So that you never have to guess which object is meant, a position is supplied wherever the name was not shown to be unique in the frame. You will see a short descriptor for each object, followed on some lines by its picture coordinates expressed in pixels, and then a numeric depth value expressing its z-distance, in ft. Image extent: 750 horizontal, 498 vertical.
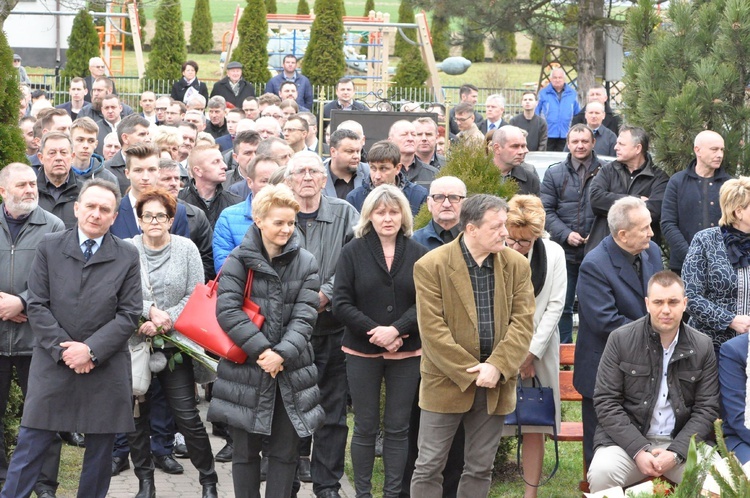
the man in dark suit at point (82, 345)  21.49
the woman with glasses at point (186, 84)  62.64
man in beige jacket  21.26
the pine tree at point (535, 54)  154.28
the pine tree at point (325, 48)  84.69
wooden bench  25.20
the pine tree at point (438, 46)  135.39
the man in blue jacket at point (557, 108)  60.08
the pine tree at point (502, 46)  92.27
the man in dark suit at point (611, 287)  23.89
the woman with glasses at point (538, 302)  23.71
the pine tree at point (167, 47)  91.50
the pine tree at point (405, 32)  134.16
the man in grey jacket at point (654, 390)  21.84
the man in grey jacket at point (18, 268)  23.09
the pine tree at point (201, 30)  154.81
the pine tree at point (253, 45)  86.07
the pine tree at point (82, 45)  91.56
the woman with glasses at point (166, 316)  23.80
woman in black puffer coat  21.31
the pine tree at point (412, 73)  94.27
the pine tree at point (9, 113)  25.48
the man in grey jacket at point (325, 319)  24.62
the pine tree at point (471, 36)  87.01
